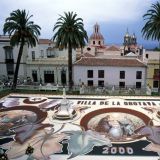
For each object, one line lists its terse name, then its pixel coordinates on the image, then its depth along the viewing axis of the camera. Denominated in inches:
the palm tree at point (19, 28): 1599.4
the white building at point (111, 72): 2034.9
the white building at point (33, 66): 2098.9
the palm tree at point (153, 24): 1509.7
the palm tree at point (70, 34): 1553.9
